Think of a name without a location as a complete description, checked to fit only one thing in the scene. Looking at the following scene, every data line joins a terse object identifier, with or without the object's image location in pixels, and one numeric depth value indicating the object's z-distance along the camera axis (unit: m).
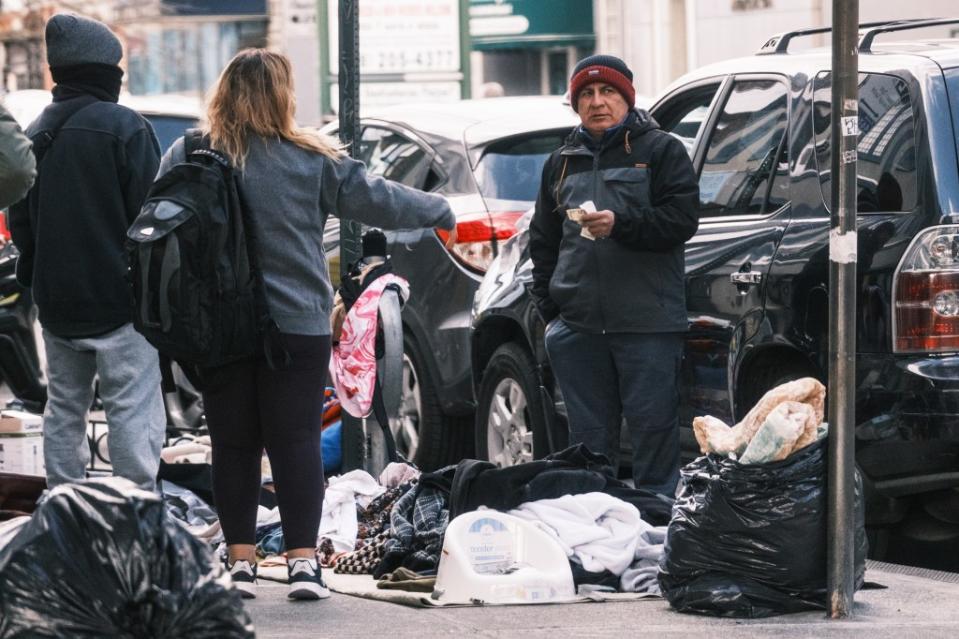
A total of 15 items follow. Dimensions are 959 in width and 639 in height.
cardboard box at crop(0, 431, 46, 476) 14.76
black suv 11.03
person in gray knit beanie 11.70
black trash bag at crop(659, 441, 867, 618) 9.96
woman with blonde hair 10.58
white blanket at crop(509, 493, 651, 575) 11.09
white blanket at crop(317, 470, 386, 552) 12.67
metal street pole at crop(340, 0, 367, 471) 14.25
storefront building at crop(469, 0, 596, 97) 51.25
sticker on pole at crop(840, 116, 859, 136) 9.73
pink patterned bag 13.48
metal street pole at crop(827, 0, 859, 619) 9.71
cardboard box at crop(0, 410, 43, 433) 14.73
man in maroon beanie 12.19
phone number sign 36.31
